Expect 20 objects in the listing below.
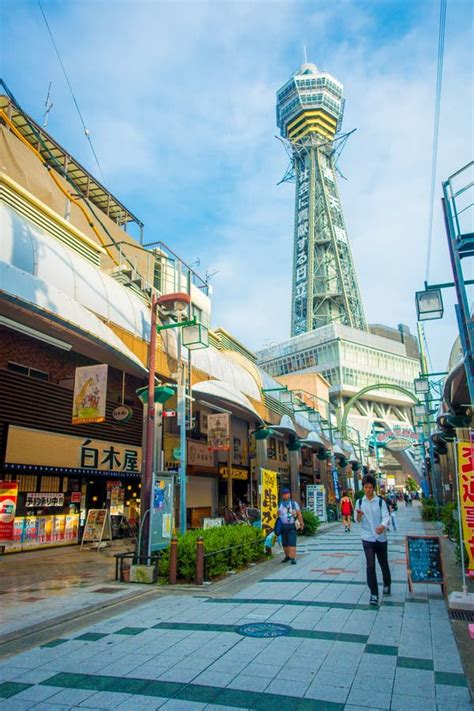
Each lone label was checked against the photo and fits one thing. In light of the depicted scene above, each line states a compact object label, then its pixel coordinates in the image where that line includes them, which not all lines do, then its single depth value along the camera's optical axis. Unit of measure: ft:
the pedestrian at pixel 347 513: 71.10
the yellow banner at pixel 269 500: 50.47
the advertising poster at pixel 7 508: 47.14
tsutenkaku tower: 418.72
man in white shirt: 24.56
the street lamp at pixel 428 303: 31.07
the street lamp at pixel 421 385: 79.66
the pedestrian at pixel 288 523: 39.73
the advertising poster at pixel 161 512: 34.96
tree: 308.40
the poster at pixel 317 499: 87.45
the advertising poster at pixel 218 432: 60.13
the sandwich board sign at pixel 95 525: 54.44
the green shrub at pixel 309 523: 63.52
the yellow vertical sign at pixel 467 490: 25.62
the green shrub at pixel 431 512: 85.92
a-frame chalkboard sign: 25.99
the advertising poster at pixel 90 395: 41.06
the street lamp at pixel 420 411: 92.09
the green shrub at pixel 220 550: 32.45
